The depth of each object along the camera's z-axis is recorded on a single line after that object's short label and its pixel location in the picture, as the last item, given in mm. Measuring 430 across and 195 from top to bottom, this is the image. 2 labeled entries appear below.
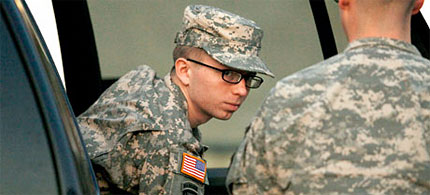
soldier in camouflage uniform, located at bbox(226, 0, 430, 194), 4203
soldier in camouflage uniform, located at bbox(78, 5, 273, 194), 6301
